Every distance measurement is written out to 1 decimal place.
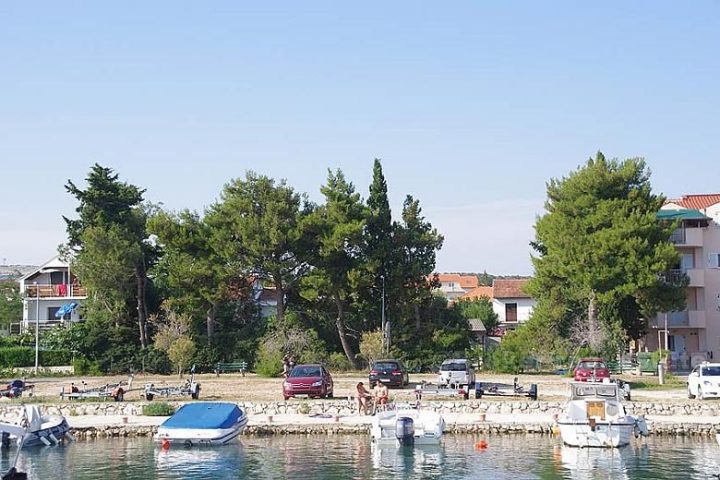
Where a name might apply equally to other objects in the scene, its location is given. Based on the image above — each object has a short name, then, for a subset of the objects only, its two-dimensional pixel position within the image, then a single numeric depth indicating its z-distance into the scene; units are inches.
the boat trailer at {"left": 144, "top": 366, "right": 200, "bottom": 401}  1702.8
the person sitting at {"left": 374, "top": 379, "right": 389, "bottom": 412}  1547.4
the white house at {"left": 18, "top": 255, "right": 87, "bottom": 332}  3065.9
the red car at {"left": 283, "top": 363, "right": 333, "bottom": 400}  1685.5
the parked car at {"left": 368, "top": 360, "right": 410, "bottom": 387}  1884.8
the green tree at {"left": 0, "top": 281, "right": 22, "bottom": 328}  3597.4
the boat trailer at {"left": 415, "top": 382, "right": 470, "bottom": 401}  1673.8
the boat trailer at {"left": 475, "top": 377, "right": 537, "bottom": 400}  1662.2
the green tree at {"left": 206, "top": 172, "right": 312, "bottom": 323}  2370.8
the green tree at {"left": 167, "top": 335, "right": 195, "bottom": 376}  2228.1
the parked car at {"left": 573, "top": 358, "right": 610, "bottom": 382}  1868.8
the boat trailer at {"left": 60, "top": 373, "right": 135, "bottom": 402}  1710.1
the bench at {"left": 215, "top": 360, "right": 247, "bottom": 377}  2367.1
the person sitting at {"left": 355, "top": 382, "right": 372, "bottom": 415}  1562.5
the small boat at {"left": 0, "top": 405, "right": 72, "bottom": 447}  1364.4
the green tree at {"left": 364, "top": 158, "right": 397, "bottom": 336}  2420.0
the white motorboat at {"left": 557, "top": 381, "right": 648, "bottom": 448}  1296.8
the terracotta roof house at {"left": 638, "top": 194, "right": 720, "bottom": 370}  2591.0
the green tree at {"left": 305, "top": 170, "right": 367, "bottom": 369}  2363.4
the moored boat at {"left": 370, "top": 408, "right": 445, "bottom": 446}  1323.8
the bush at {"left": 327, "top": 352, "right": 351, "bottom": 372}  2394.2
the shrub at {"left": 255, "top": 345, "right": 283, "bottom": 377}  2233.0
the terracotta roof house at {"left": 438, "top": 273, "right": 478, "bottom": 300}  6477.9
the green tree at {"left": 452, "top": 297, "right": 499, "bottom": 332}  3624.5
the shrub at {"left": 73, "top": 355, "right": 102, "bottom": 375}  2378.2
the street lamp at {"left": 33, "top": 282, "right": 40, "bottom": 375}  2344.0
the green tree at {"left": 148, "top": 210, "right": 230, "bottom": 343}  2390.5
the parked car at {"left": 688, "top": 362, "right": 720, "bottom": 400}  1664.6
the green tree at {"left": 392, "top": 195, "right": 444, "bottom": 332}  2442.2
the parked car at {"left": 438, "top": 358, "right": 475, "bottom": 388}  1847.6
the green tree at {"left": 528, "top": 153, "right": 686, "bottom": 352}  2308.1
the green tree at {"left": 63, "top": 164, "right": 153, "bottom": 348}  2449.6
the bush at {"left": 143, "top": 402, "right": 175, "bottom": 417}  1574.8
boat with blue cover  1328.7
